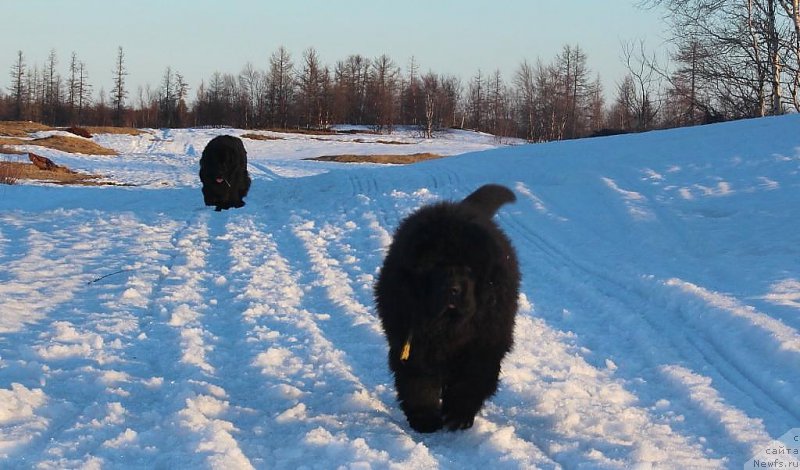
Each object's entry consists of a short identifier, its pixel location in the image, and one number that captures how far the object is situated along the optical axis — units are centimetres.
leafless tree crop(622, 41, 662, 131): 3862
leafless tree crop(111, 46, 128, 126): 8812
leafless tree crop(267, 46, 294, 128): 8056
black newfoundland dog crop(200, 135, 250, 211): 1416
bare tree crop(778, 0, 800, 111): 2458
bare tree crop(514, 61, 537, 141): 6898
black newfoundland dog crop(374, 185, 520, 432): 393
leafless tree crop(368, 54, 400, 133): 7669
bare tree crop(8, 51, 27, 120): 8892
